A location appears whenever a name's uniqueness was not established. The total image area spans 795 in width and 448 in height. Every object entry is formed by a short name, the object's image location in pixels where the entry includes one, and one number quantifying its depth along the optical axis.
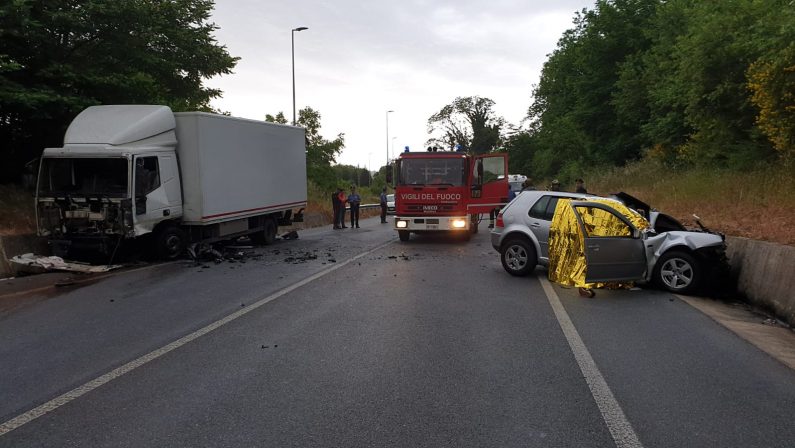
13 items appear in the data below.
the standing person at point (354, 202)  24.56
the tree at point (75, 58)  13.23
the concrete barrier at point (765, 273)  7.12
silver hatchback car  8.35
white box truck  11.14
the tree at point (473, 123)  90.69
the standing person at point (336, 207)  24.02
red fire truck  16.50
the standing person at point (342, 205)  24.08
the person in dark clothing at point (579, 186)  15.10
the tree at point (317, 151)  38.09
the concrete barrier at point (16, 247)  10.62
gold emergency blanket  8.55
